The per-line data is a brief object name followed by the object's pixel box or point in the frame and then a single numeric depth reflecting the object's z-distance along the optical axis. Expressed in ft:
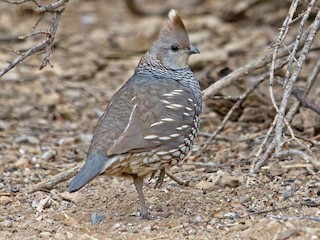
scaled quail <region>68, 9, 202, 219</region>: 34.47
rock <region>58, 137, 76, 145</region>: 52.80
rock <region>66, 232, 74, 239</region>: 33.65
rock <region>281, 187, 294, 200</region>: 37.55
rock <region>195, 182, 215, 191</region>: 39.93
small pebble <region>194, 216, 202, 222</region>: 35.14
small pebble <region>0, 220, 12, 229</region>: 35.57
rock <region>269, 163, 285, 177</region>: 41.09
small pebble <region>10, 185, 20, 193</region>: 41.91
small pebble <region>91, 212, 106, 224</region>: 36.29
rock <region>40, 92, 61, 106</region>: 61.52
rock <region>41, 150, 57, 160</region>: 49.11
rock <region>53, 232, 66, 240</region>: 33.63
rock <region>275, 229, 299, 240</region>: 31.12
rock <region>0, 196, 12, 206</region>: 39.73
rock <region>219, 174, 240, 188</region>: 39.68
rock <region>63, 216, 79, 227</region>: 35.42
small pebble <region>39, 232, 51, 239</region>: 33.99
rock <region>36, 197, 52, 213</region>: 38.71
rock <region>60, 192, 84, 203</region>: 39.83
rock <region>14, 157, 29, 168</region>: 46.70
